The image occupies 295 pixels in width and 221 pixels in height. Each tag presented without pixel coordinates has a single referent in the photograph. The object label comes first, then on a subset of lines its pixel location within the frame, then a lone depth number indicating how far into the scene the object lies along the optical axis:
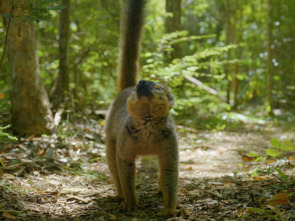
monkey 2.97
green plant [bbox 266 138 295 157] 3.01
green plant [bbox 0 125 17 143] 2.99
